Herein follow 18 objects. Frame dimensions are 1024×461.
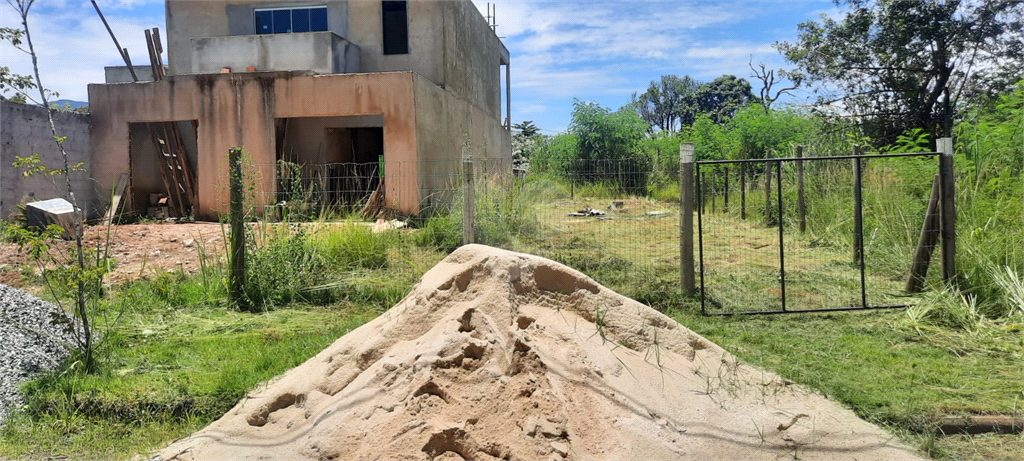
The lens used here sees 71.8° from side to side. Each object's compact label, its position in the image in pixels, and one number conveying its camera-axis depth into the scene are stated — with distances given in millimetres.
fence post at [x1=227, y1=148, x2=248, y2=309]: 7684
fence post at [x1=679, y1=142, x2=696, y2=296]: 7859
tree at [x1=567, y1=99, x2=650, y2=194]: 26734
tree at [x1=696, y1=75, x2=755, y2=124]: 54594
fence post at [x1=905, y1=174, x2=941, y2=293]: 7672
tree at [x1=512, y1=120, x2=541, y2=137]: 48856
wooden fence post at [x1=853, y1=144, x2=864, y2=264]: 7752
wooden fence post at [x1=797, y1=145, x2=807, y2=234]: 12494
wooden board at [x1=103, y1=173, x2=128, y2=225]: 15781
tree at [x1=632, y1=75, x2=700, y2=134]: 59125
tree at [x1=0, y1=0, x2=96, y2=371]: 5555
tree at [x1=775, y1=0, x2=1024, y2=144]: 17906
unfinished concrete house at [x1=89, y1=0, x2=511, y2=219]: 14938
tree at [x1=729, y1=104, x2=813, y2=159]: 20688
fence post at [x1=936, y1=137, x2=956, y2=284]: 7539
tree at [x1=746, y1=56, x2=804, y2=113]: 37281
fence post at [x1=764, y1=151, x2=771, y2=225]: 13512
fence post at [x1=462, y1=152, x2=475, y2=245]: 8031
